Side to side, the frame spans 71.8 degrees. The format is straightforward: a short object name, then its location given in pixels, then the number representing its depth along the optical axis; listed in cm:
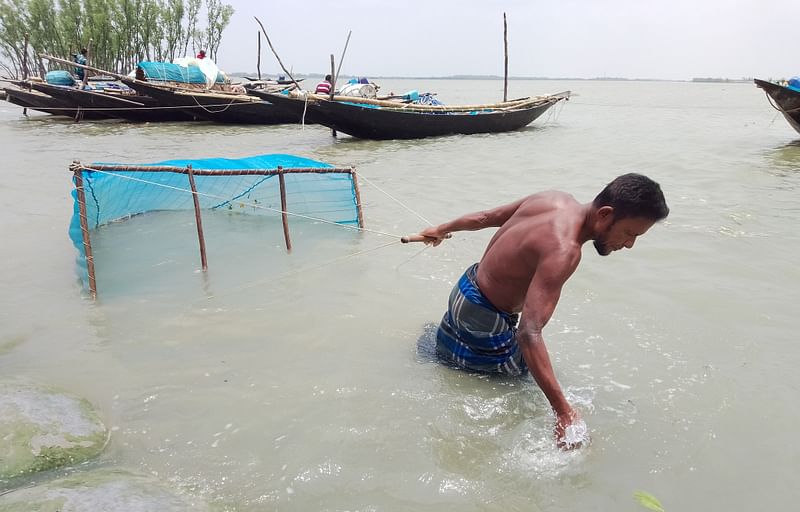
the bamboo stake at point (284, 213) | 461
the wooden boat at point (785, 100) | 1189
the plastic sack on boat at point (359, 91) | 1519
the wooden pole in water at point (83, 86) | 1669
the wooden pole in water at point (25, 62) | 2001
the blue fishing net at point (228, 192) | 480
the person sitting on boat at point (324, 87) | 1451
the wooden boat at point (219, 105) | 1590
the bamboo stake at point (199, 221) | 416
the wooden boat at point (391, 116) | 1236
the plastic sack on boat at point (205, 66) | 1812
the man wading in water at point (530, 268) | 206
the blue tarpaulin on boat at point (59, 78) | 1841
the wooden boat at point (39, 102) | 1689
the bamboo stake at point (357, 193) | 503
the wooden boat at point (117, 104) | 1631
